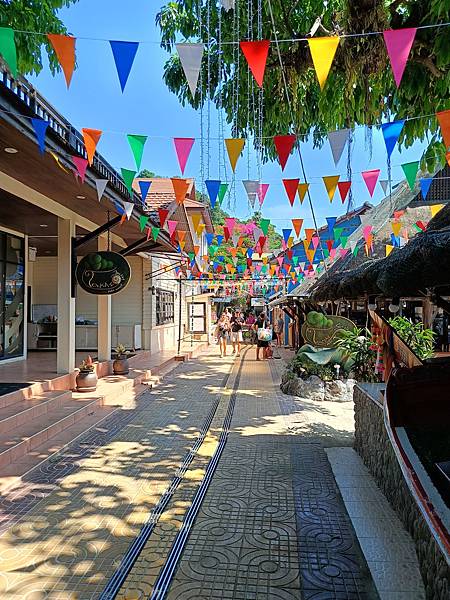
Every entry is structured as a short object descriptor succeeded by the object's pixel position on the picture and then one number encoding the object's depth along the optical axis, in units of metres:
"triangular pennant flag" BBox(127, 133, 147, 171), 5.21
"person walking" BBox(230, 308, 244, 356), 19.52
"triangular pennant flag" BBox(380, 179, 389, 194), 6.96
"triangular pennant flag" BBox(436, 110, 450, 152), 4.33
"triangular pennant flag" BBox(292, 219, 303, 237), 10.55
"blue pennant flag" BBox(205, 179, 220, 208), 6.43
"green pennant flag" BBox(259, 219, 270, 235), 10.67
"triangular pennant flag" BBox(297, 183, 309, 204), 6.98
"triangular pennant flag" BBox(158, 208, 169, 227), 9.71
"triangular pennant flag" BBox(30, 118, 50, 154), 4.83
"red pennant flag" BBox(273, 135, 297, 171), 5.13
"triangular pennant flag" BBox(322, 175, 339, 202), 6.57
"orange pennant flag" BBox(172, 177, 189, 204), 6.69
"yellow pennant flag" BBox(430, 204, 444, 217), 9.43
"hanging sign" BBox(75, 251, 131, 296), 8.61
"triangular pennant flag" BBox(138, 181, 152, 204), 7.47
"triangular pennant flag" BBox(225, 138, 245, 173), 4.94
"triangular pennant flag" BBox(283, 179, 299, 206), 6.55
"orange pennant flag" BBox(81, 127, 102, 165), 5.21
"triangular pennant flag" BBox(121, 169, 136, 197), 6.46
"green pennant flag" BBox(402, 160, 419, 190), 5.99
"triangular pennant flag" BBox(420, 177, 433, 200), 7.29
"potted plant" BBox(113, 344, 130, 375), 10.36
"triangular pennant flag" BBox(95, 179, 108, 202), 6.82
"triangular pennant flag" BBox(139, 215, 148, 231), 9.27
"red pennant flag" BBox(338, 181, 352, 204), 6.68
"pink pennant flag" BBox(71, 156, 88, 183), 5.85
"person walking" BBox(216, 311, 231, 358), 18.53
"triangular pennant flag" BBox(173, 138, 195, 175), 5.16
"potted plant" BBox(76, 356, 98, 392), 8.16
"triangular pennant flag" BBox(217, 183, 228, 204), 6.66
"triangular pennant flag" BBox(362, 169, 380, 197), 6.46
